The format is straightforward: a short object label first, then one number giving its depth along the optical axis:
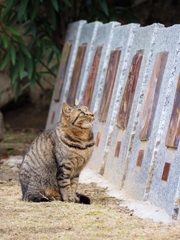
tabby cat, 11.84
